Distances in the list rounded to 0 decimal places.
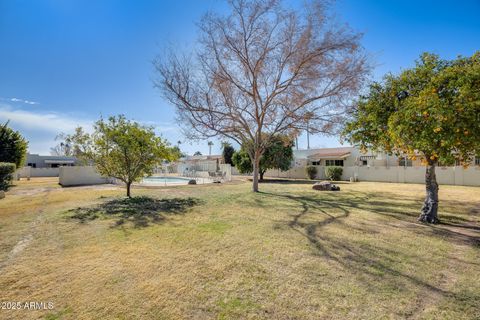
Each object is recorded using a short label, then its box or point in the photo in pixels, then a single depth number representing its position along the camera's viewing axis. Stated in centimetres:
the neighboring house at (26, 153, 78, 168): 4628
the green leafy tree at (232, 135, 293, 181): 2749
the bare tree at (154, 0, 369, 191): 1370
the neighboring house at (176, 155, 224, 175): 4459
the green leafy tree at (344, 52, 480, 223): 546
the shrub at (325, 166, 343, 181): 2655
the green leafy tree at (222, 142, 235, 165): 4178
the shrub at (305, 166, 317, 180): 2881
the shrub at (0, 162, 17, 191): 1659
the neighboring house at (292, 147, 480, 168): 2768
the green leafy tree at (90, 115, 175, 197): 1195
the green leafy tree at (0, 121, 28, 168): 2287
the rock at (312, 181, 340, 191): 1719
